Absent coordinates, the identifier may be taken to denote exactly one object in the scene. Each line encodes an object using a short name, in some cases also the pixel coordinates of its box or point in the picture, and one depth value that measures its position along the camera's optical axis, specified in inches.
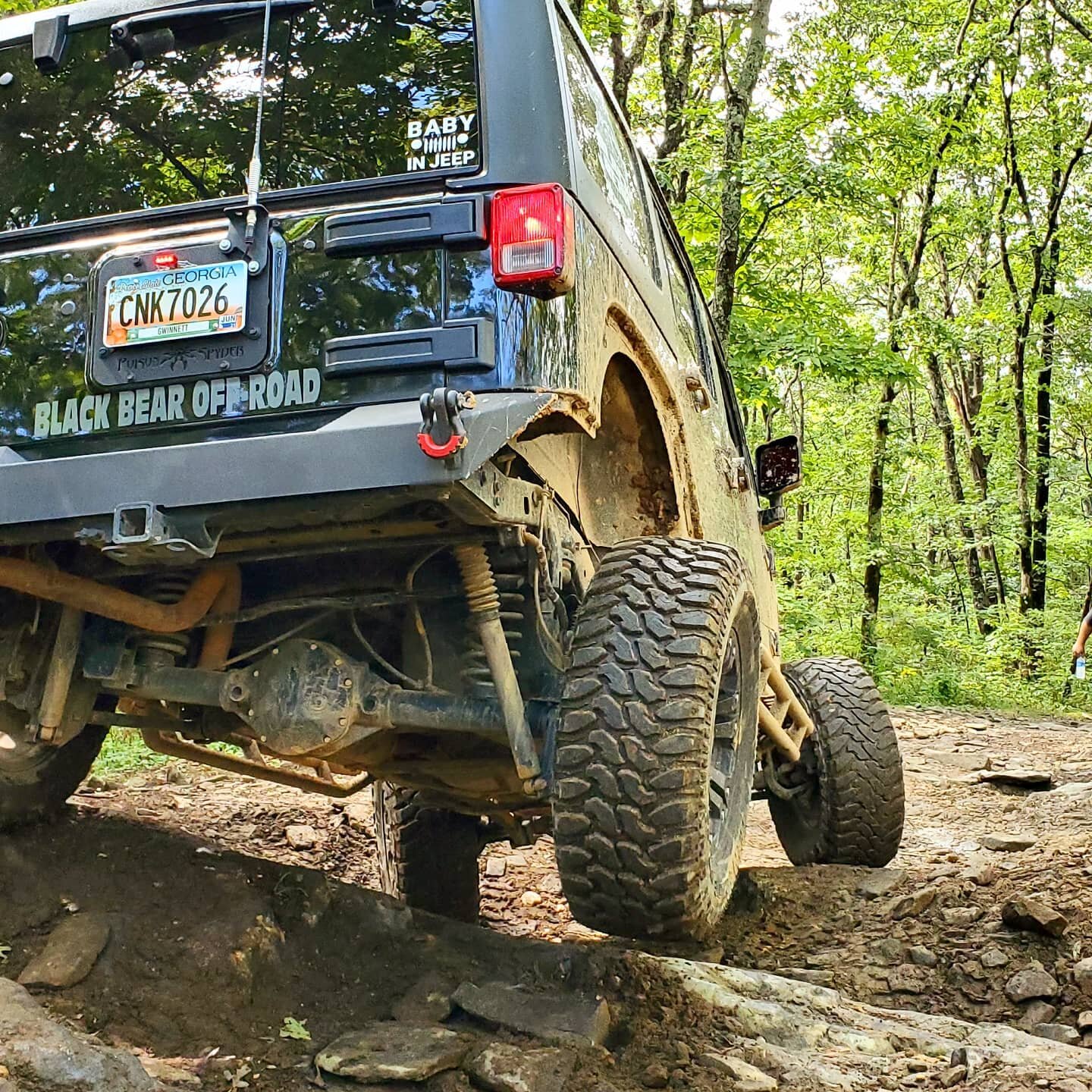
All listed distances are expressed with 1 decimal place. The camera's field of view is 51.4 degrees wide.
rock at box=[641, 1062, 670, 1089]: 107.7
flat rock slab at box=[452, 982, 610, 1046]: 115.5
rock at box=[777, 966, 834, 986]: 154.9
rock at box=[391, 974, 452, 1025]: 120.7
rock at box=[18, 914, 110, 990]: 117.4
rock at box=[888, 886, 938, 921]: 172.9
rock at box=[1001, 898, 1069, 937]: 154.0
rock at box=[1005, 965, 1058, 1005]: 143.1
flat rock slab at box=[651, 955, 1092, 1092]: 113.9
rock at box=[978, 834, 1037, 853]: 222.1
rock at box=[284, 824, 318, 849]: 215.0
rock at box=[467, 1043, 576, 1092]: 101.2
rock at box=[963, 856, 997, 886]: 179.5
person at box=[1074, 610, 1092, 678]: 339.6
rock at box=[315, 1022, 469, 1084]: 103.0
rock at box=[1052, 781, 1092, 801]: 258.1
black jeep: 91.0
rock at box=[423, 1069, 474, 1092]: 102.4
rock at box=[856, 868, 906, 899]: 181.3
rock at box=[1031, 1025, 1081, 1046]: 131.7
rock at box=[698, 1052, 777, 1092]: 108.0
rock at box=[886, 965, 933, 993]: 152.7
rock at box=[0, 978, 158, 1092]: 89.4
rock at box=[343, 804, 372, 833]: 236.9
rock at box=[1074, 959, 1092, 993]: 142.1
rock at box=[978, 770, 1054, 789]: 302.4
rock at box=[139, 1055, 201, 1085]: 100.7
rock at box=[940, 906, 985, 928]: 165.3
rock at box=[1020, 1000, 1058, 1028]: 138.9
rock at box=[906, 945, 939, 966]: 158.2
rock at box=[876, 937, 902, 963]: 162.2
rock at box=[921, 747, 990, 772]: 349.7
